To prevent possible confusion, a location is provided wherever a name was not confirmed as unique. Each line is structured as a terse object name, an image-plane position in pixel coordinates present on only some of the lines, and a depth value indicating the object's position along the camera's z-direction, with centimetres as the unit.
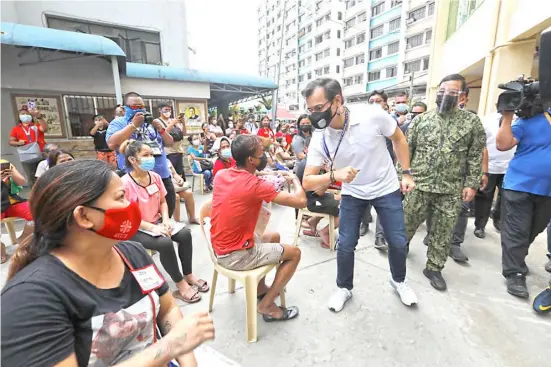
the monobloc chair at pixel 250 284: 183
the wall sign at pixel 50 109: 620
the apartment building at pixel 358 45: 2172
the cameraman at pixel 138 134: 292
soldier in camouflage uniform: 228
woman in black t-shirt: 74
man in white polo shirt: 188
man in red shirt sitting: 187
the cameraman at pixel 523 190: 220
